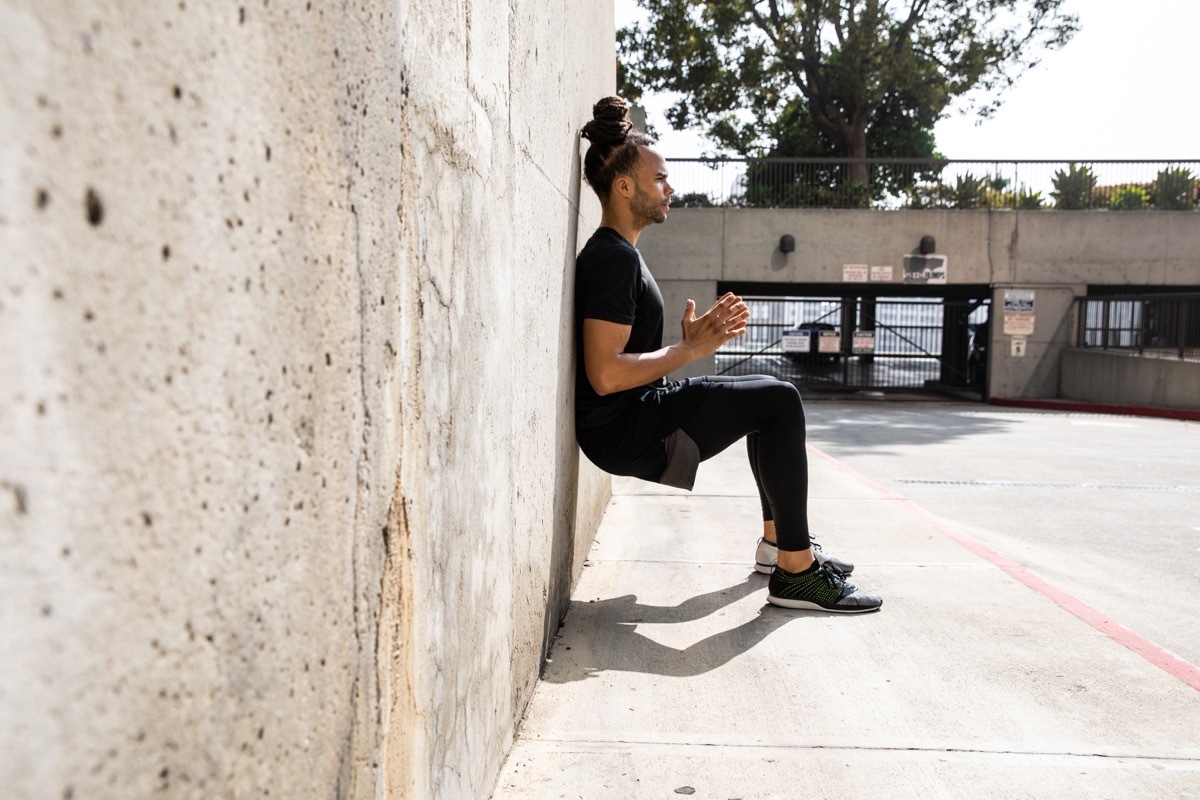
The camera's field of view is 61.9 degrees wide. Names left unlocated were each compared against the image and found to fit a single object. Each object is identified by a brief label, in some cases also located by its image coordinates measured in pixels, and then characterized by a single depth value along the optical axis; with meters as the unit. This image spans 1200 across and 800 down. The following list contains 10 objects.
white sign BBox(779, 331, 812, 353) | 23.95
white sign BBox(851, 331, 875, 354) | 21.77
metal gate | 22.73
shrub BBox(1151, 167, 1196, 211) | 20.92
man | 3.79
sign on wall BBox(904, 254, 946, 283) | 20.69
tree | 26.08
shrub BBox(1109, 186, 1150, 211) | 21.02
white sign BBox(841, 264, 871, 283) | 20.91
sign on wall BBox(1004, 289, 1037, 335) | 20.80
